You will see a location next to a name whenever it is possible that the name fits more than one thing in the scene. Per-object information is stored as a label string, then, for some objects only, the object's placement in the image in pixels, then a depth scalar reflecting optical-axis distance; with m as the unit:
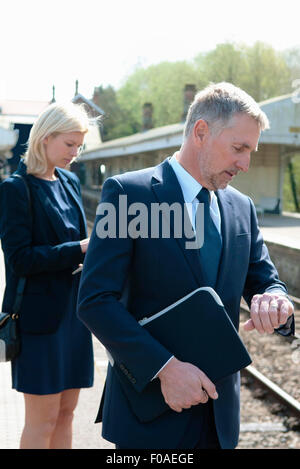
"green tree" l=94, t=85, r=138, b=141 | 67.44
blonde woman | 2.93
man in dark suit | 1.95
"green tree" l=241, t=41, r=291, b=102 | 52.66
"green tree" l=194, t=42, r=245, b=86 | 54.31
